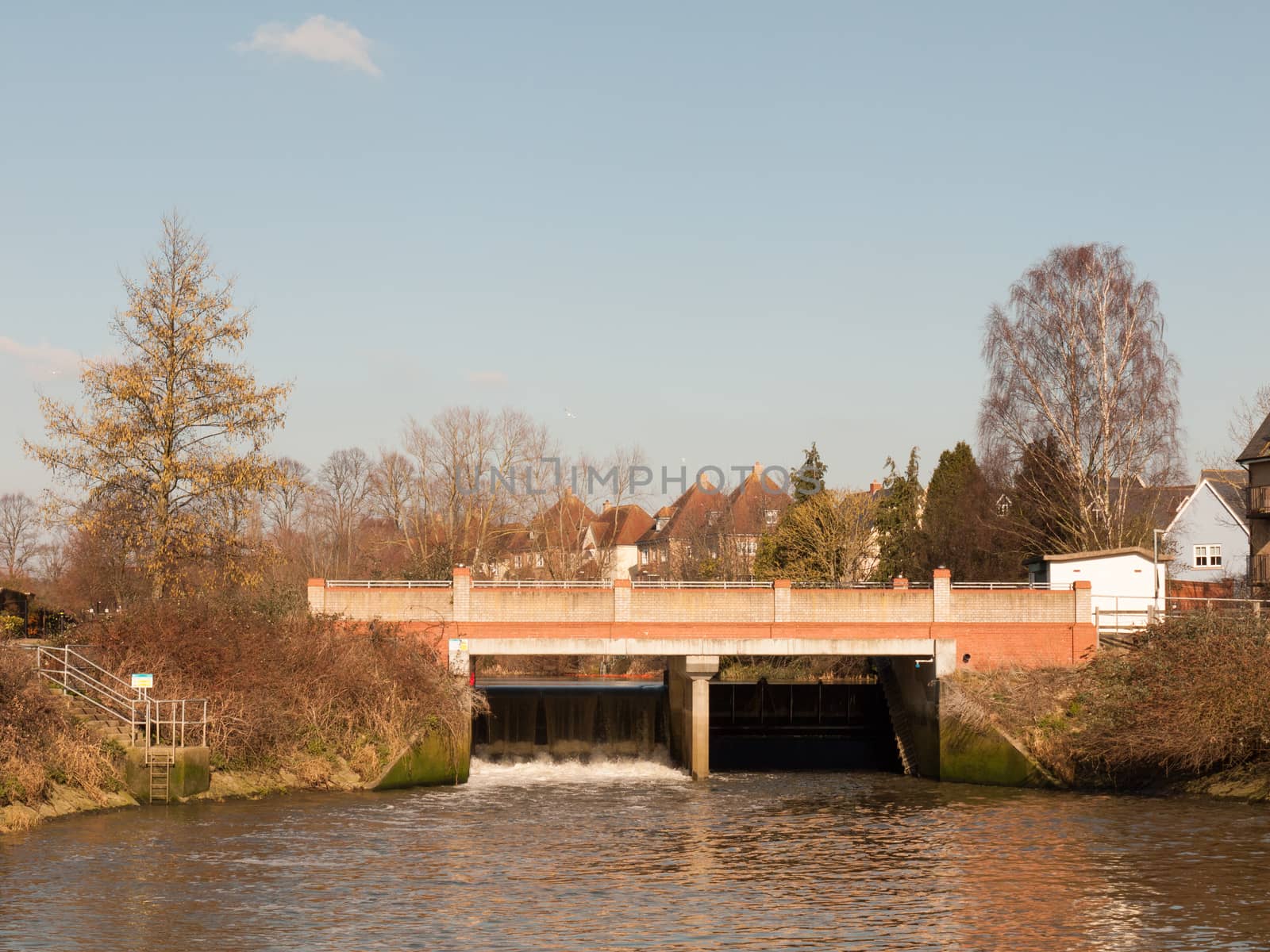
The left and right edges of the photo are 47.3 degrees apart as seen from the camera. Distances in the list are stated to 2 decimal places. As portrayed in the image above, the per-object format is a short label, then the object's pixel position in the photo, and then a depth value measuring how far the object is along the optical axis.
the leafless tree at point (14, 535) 140.75
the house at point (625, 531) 121.75
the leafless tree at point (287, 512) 97.44
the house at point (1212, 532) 76.19
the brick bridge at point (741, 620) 42.75
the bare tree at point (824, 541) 70.00
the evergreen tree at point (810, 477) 78.06
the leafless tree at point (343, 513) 101.38
